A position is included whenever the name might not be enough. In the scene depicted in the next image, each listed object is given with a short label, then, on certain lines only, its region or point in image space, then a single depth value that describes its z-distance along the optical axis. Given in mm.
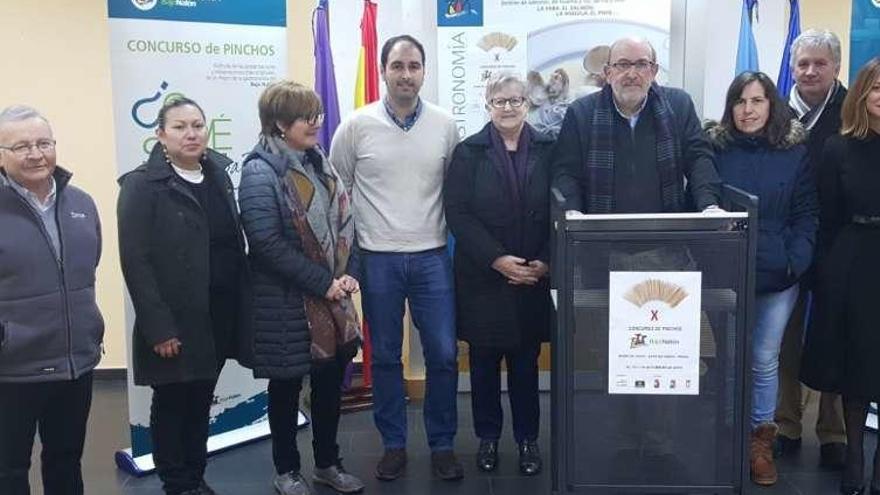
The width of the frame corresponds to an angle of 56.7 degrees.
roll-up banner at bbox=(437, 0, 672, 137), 4102
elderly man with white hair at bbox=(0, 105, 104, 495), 2273
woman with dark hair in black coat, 2646
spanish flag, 4219
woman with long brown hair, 2895
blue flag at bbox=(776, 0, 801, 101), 4160
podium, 2125
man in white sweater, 3115
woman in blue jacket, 2986
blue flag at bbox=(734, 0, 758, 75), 4191
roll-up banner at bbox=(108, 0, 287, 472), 3277
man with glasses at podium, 2826
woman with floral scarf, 2789
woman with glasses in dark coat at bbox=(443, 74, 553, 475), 3031
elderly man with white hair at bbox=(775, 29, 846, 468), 3316
